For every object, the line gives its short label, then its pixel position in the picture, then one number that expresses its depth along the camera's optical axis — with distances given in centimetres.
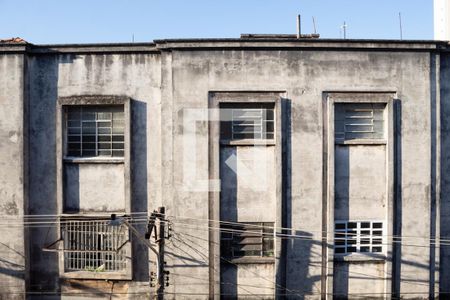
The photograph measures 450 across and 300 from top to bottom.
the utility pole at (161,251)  903
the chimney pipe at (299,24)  1367
